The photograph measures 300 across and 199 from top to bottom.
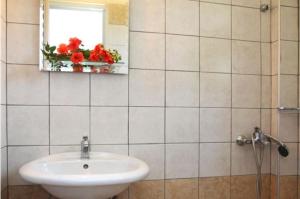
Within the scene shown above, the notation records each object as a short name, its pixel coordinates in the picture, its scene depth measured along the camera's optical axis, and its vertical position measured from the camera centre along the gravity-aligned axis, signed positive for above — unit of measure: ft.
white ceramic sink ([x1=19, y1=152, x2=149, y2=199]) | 3.91 -1.22
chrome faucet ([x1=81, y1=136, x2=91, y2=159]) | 5.28 -0.99
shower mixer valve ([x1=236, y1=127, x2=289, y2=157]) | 6.25 -0.92
